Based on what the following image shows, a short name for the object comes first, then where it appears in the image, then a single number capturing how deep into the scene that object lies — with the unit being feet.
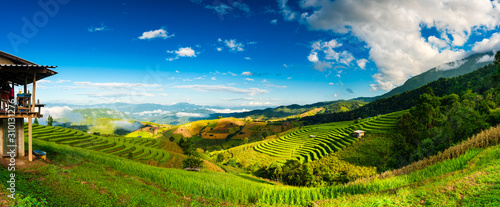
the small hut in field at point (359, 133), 186.64
